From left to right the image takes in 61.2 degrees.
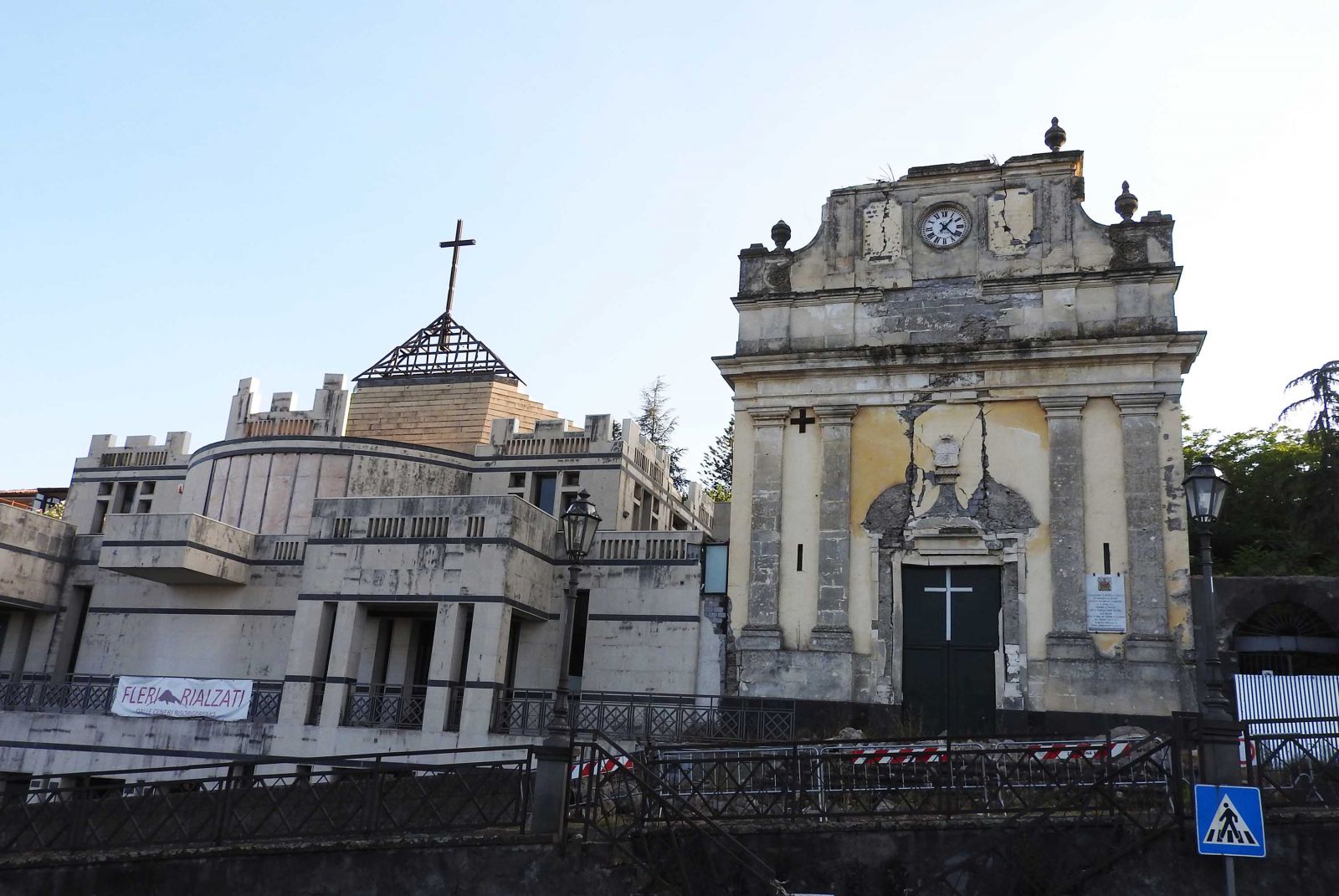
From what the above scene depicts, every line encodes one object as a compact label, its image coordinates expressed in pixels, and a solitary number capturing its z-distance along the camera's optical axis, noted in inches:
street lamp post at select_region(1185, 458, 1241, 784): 482.6
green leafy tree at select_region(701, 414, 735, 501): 2332.7
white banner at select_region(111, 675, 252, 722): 975.6
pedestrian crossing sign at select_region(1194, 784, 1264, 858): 422.6
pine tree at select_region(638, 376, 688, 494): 2324.1
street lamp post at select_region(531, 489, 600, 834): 527.5
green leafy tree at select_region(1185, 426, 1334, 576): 1050.7
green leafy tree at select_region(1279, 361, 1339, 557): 904.9
